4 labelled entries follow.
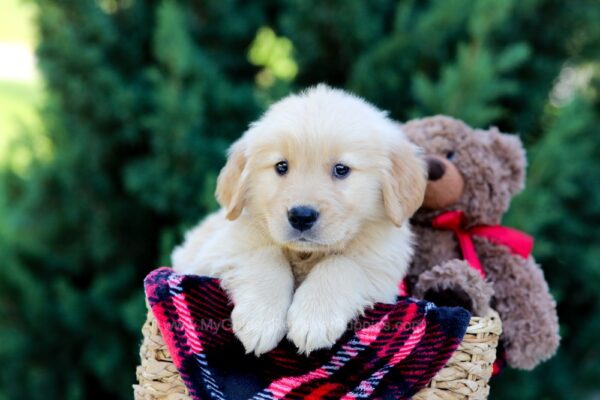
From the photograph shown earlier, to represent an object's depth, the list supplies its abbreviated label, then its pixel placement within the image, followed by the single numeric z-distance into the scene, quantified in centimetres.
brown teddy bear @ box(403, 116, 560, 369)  105
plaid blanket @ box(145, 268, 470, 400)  93
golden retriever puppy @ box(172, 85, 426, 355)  93
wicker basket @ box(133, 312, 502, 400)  94
